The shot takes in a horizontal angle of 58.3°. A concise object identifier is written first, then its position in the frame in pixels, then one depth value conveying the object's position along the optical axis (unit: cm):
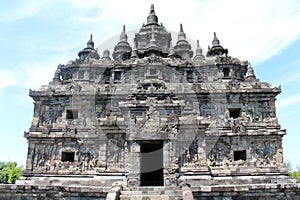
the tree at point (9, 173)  3778
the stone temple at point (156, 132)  1310
